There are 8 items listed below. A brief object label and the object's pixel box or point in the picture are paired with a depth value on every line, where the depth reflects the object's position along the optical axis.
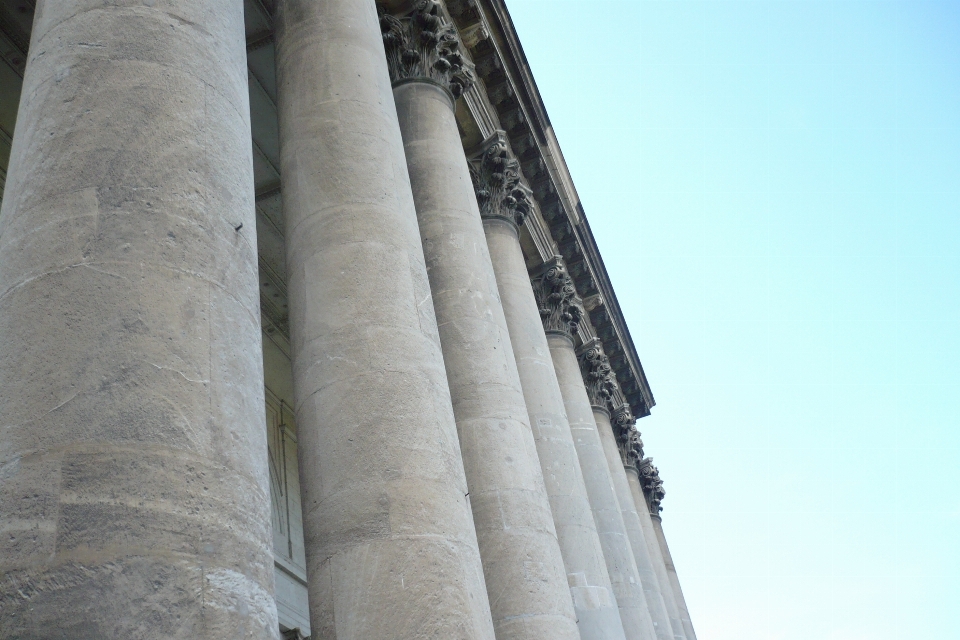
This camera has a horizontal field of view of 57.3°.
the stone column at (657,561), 29.92
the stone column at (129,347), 3.87
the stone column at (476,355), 11.21
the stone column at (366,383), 6.93
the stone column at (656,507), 35.53
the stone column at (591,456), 20.55
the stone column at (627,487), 24.91
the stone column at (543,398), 15.48
